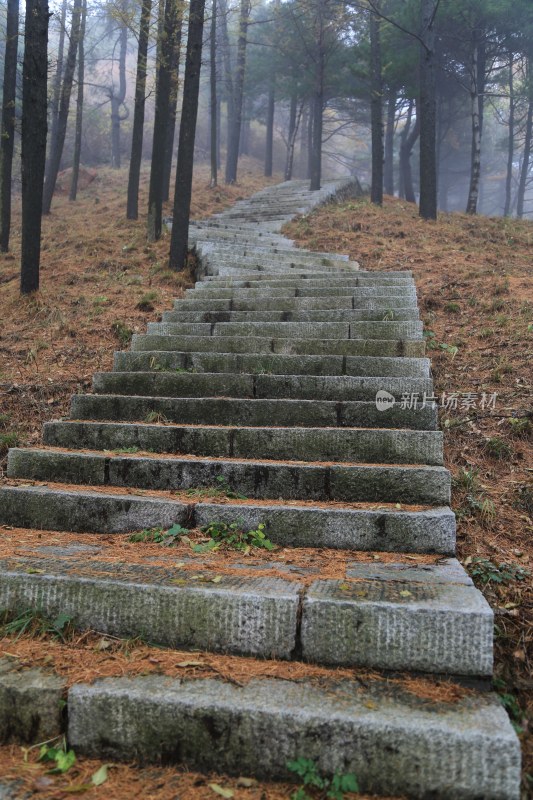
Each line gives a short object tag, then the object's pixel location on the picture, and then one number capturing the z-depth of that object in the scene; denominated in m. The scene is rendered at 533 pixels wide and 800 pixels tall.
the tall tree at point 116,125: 26.23
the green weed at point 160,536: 2.99
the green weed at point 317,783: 1.73
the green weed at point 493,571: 2.72
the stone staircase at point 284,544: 1.84
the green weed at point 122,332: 6.08
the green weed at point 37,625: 2.34
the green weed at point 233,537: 2.92
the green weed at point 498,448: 3.81
